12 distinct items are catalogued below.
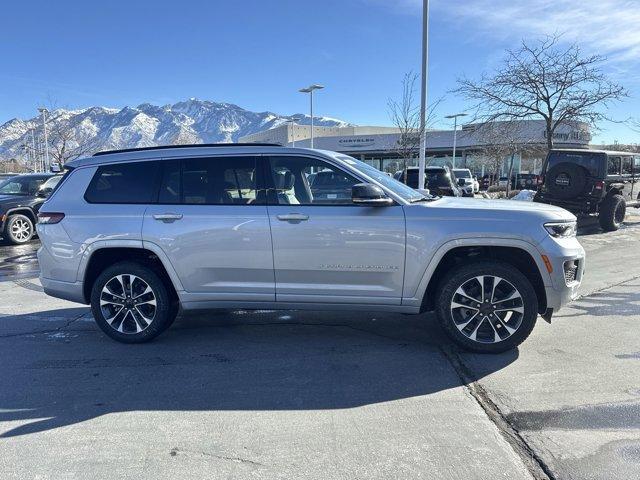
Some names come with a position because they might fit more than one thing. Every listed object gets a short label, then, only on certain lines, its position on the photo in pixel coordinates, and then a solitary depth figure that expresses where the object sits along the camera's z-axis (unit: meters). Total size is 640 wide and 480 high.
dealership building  30.27
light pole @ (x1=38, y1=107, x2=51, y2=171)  32.08
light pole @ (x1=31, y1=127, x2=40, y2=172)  45.38
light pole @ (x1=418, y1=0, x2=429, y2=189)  14.08
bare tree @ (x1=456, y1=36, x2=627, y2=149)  15.82
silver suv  4.38
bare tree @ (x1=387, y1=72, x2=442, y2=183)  18.50
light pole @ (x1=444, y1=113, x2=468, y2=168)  37.56
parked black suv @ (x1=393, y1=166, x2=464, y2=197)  14.88
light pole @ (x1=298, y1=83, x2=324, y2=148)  31.30
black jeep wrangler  12.92
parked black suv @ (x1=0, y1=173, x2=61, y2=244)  12.05
